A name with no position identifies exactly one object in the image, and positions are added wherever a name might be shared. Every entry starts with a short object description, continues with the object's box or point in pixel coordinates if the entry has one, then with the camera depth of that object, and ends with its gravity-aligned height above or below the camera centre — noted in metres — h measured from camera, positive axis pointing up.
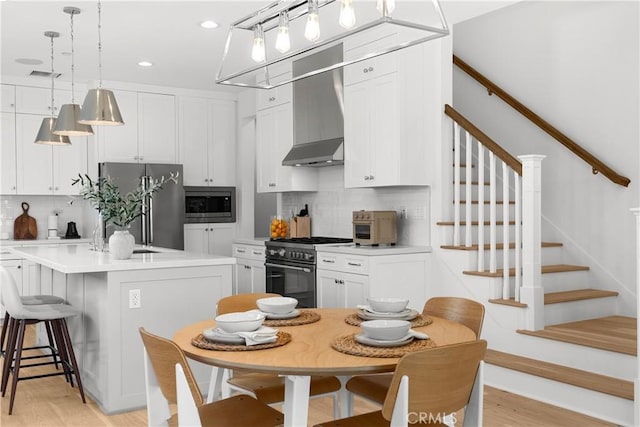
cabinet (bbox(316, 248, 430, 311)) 4.77 -0.51
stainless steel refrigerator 7.00 +0.08
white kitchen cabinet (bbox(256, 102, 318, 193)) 6.46 +0.62
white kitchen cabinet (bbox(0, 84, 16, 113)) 6.95 +1.29
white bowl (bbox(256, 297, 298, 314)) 2.79 -0.42
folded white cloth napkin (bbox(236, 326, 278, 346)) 2.26 -0.46
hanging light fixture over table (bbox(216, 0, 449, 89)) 2.38 +1.53
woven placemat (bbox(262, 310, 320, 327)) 2.70 -0.48
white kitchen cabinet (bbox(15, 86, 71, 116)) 7.05 +1.31
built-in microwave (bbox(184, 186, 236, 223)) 7.57 +0.11
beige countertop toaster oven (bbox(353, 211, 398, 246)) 5.12 -0.13
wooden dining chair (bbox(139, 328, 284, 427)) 2.06 -0.71
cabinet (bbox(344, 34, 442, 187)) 5.00 +0.81
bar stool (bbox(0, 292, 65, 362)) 4.48 -0.65
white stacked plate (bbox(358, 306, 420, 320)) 2.70 -0.45
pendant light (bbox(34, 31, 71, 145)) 4.98 +0.62
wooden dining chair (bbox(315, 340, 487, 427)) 1.93 -0.55
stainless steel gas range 5.39 -0.50
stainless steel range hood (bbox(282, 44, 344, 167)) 5.66 +0.94
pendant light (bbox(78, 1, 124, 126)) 3.99 +0.67
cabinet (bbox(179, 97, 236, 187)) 7.66 +0.91
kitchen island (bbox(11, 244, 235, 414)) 3.78 -0.60
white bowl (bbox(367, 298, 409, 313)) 2.75 -0.41
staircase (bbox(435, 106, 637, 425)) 3.74 -0.78
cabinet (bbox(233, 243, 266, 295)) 6.24 -0.59
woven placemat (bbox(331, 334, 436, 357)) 2.14 -0.49
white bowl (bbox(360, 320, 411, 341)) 2.25 -0.43
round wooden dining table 2.01 -0.50
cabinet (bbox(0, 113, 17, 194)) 6.92 +0.65
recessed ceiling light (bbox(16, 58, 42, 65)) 6.18 +1.53
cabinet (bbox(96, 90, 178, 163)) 7.14 +0.95
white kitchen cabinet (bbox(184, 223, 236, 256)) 7.56 -0.31
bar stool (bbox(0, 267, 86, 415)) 3.95 -0.75
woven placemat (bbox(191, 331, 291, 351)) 2.22 -0.49
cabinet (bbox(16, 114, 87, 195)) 7.03 +0.59
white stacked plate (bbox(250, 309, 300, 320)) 2.78 -0.47
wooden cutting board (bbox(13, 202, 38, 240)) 7.25 -0.16
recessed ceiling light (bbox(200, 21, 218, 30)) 4.96 +1.53
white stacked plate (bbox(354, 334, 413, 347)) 2.23 -0.47
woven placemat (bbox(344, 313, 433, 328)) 2.67 -0.48
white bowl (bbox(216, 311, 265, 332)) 2.34 -0.42
